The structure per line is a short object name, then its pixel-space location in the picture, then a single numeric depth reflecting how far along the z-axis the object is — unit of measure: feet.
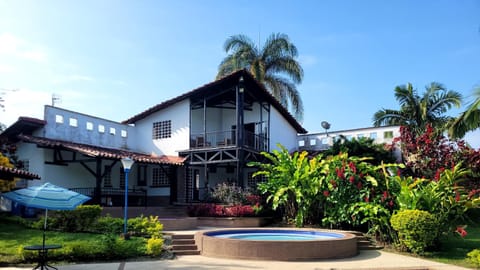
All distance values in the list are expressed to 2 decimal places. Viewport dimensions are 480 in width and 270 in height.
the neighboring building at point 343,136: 72.90
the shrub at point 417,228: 40.09
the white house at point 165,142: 65.57
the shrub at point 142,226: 46.11
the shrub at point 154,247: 38.52
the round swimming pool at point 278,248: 37.86
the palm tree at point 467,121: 45.23
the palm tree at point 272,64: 94.63
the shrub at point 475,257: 35.58
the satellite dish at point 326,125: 81.97
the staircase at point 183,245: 41.19
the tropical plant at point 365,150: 68.49
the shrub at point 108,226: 47.47
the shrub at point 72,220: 47.21
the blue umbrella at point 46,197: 32.32
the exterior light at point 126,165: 44.48
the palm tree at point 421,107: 75.05
